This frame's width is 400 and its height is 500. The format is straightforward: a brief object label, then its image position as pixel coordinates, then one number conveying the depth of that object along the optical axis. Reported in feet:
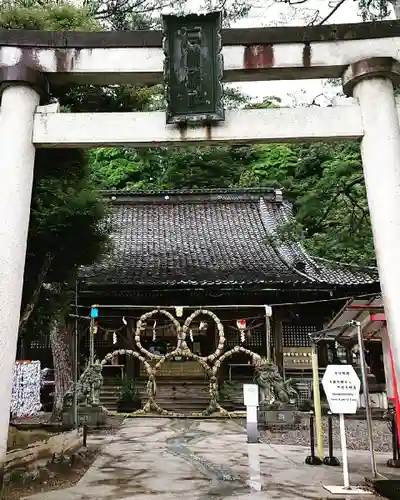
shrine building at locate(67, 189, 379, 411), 48.01
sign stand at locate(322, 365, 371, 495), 19.14
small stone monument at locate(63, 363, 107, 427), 39.34
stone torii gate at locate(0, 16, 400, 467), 16.35
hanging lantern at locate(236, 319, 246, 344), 47.19
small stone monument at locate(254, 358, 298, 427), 40.57
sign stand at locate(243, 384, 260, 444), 31.45
